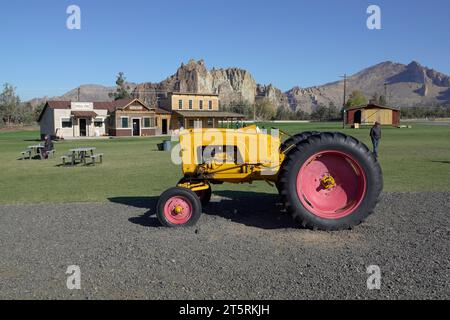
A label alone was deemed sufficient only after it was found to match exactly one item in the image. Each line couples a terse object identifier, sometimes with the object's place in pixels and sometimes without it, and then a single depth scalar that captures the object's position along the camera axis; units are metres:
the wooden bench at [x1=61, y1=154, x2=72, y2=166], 20.14
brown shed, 69.69
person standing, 21.23
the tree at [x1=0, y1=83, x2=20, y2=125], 97.75
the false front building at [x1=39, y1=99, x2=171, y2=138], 51.06
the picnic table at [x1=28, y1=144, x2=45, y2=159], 23.11
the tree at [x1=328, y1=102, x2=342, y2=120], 120.95
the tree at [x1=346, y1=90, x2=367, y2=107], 114.69
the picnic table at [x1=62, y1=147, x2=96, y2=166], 19.30
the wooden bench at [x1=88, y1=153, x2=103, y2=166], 19.84
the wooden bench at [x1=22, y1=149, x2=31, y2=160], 23.47
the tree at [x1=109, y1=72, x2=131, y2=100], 103.22
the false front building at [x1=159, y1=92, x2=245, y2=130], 57.81
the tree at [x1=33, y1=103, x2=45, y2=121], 107.58
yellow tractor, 7.50
